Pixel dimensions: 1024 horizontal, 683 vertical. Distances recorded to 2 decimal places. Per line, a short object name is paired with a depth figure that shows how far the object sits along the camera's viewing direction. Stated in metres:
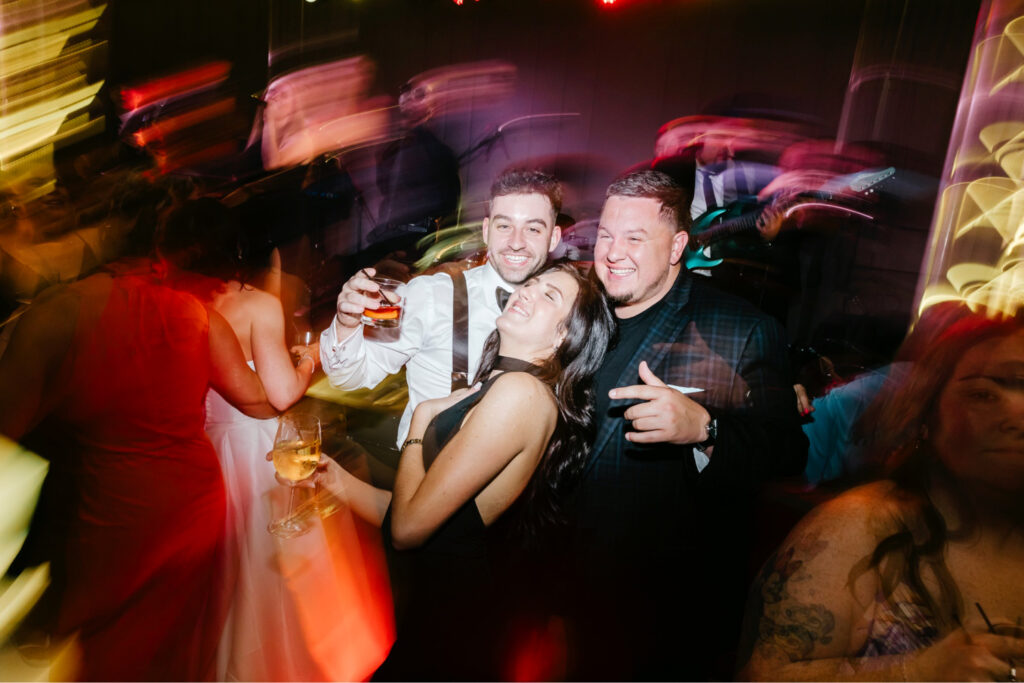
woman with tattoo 1.23
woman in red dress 1.60
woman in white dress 1.71
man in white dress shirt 1.54
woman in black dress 1.46
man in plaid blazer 1.52
